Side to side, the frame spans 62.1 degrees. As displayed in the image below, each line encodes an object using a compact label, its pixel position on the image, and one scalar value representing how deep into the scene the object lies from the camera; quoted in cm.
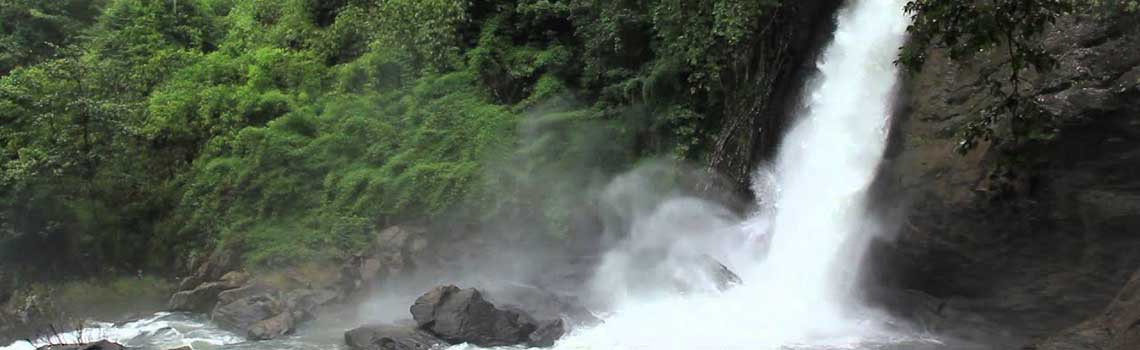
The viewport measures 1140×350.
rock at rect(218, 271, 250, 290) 1564
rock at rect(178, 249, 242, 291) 1623
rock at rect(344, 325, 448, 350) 1173
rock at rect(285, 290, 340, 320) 1441
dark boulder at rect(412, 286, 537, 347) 1215
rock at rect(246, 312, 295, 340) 1336
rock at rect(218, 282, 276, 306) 1483
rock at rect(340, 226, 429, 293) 1574
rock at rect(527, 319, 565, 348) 1216
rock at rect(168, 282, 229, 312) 1545
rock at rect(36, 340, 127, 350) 1144
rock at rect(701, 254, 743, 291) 1384
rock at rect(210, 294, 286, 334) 1384
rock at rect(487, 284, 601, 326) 1322
